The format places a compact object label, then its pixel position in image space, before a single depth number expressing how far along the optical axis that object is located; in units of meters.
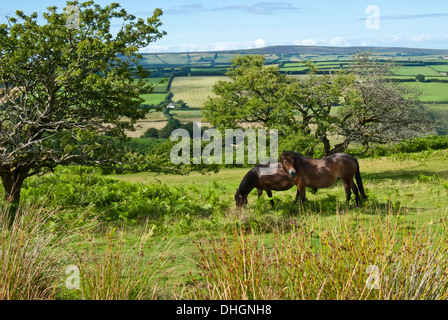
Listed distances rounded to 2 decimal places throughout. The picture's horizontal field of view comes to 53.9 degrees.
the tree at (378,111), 24.95
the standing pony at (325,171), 13.51
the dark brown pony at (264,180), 14.44
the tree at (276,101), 23.00
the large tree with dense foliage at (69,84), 12.28
